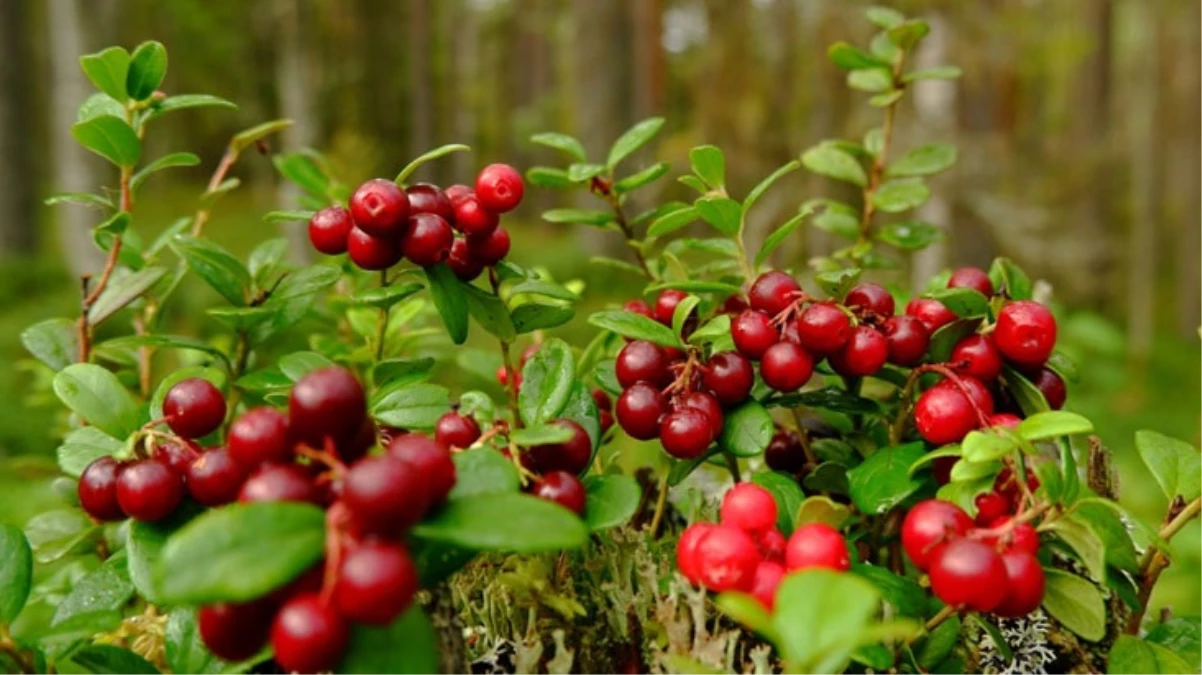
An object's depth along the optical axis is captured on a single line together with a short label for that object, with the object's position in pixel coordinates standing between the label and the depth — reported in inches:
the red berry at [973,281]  12.3
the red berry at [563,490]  10.7
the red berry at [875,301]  12.0
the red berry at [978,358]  11.8
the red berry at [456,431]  11.2
